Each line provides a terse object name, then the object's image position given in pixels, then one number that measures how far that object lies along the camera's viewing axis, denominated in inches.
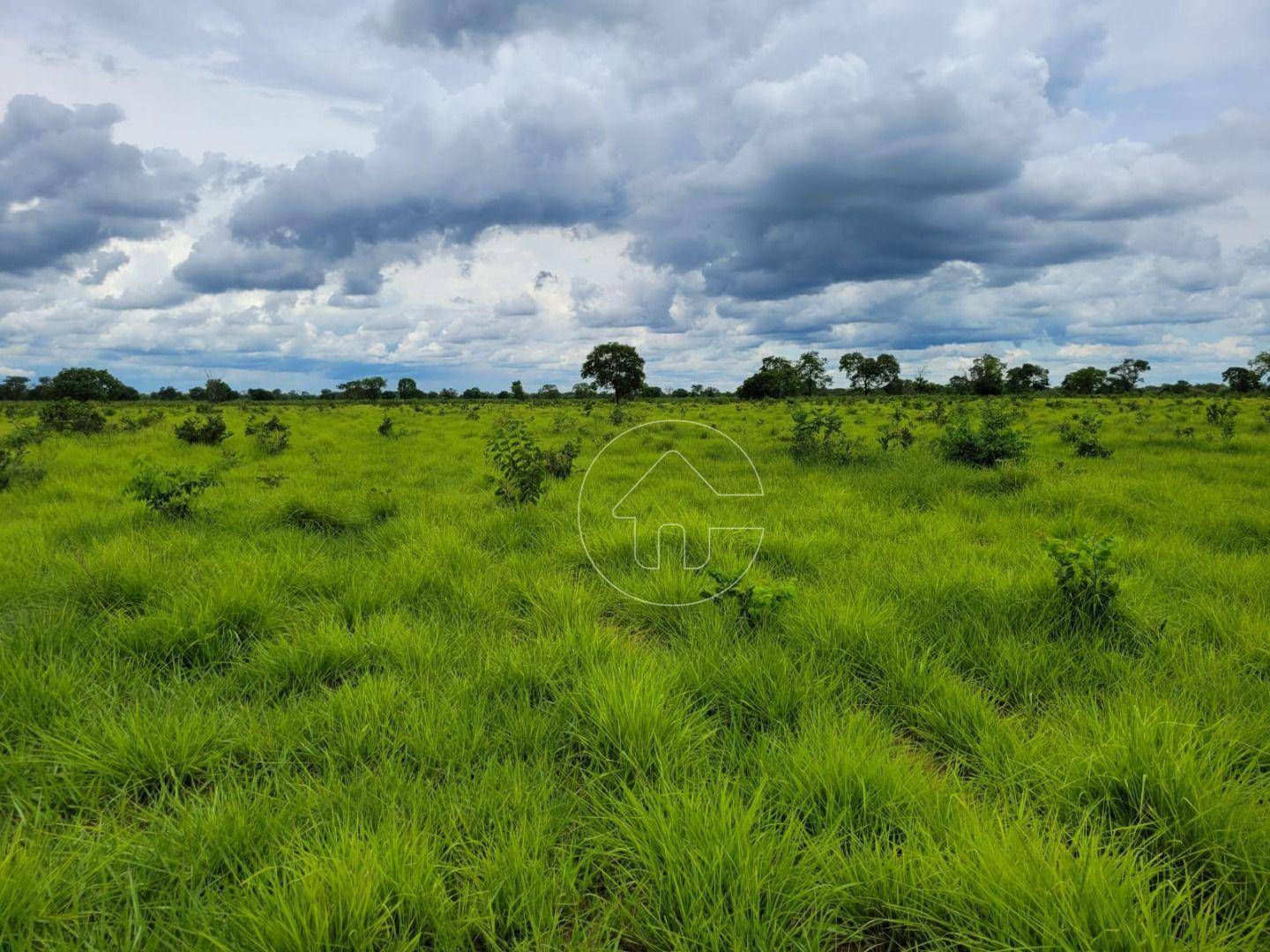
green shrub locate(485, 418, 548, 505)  304.7
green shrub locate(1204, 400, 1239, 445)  596.9
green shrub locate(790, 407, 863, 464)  436.8
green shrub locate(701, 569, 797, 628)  159.8
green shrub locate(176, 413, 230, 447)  558.9
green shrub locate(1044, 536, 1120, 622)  162.6
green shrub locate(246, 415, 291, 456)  542.0
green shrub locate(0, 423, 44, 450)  438.3
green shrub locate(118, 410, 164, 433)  648.4
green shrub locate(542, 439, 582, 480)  385.4
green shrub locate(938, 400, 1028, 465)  388.5
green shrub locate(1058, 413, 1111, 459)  469.4
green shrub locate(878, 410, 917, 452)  494.9
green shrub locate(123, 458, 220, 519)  264.8
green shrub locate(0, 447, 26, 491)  343.0
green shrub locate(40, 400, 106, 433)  596.4
